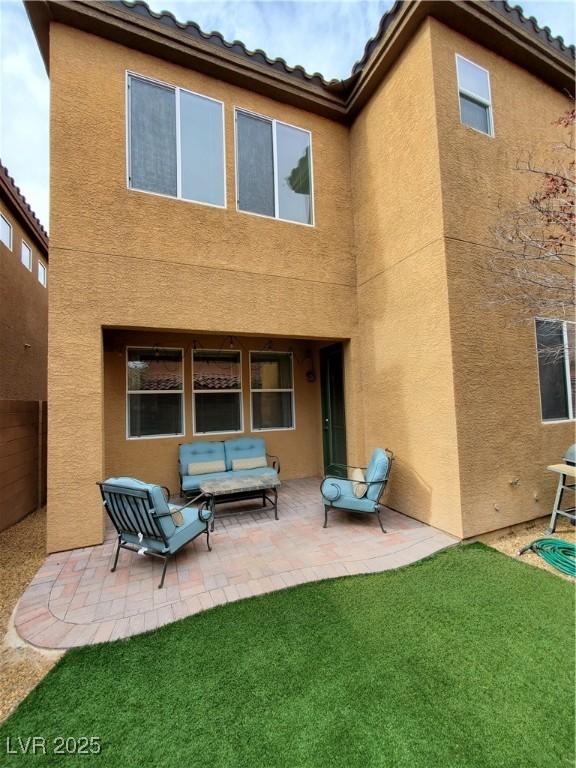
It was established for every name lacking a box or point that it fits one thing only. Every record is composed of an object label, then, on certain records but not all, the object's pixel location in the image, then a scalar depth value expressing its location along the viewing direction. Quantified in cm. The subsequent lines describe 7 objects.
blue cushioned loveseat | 641
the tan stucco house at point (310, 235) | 505
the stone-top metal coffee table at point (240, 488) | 555
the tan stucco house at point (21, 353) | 570
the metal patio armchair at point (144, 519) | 392
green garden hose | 417
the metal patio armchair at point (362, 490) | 531
